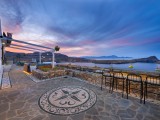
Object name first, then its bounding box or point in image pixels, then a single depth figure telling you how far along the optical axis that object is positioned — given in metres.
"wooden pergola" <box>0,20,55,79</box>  8.28
